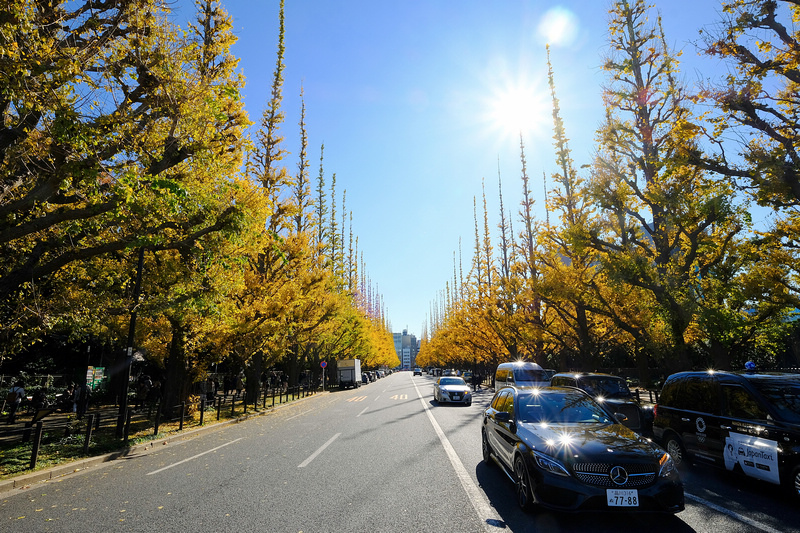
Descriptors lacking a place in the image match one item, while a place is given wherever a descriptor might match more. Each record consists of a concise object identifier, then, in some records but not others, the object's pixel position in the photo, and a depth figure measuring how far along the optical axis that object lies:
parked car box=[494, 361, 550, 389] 17.62
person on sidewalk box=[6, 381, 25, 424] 14.76
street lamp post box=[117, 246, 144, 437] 11.66
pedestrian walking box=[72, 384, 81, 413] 19.34
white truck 43.04
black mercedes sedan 4.29
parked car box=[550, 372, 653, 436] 10.67
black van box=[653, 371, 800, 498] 5.27
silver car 20.76
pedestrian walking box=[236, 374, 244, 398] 34.30
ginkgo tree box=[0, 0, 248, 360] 6.55
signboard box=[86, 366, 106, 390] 15.65
